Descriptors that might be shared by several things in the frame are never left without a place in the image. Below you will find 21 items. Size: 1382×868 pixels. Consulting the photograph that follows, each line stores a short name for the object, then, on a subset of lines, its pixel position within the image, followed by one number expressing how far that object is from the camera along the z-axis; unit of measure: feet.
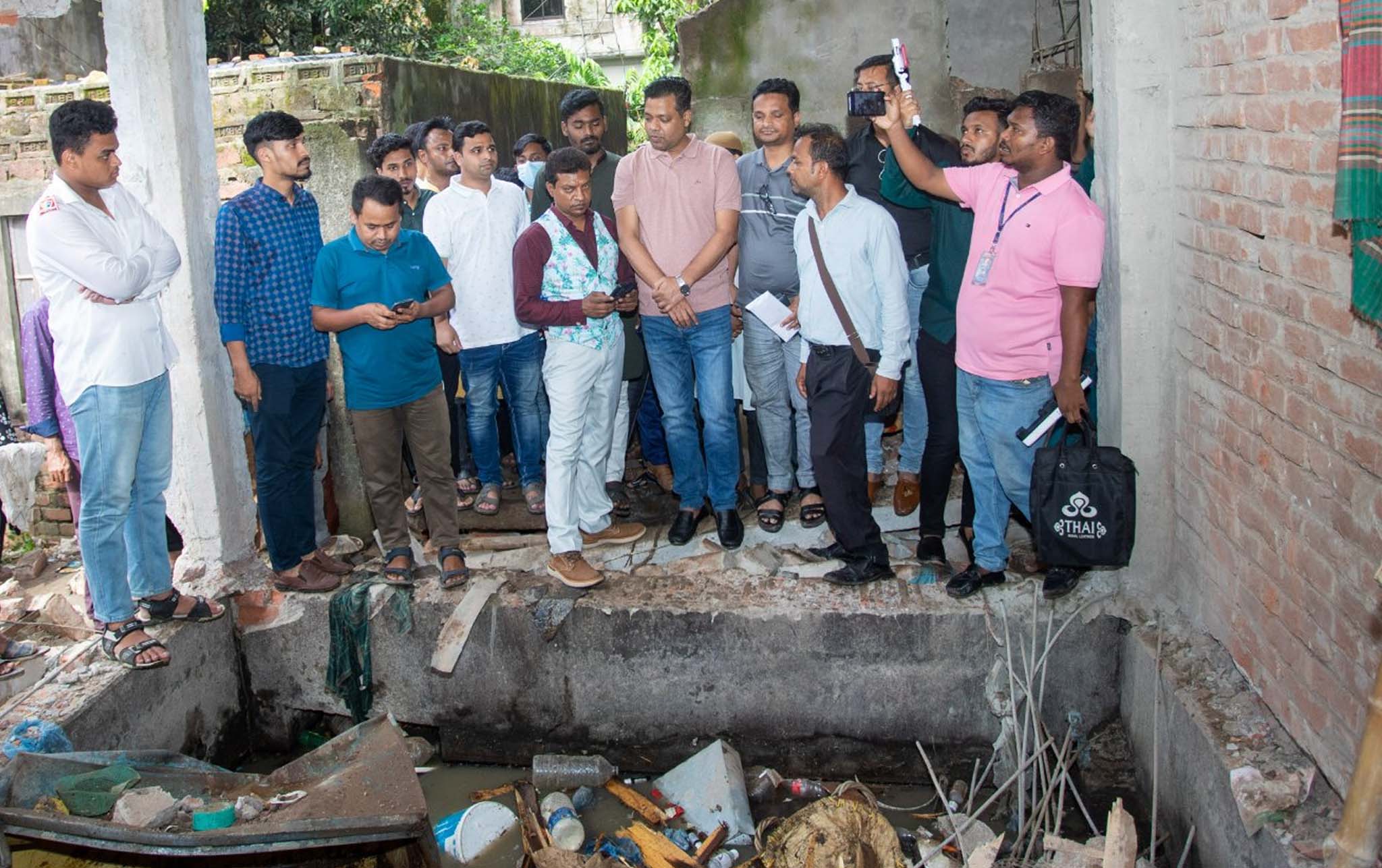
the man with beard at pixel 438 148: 21.43
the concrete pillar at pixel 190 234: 17.31
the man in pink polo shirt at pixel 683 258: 17.95
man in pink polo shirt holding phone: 14.85
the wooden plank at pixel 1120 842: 13.19
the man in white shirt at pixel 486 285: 19.70
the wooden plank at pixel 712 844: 15.80
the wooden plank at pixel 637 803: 16.65
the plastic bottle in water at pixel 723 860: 15.65
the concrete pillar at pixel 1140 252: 14.74
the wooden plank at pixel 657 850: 15.57
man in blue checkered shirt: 16.93
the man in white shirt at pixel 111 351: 15.05
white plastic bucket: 16.24
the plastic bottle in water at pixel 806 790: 17.19
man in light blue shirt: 16.53
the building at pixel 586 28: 68.18
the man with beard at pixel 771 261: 18.11
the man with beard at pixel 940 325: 17.08
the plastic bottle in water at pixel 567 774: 17.43
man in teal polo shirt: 17.06
